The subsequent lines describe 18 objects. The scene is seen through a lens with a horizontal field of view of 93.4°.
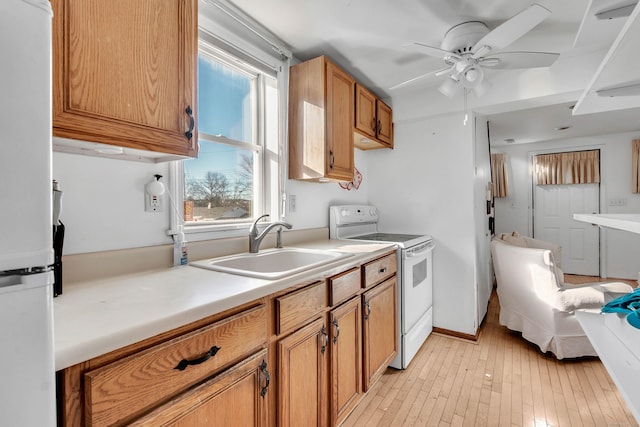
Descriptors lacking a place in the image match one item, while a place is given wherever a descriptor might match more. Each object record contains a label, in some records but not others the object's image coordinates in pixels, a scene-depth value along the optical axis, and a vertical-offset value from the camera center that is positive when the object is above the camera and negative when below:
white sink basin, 1.46 -0.27
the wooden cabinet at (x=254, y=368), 0.68 -0.49
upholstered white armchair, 2.22 -0.69
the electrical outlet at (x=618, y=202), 4.55 +0.10
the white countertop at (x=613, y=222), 0.68 -0.04
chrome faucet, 1.73 -0.14
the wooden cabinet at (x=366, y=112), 2.43 +0.84
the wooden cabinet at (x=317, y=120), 2.03 +0.63
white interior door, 4.80 -0.25
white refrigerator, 0.40 +0.00
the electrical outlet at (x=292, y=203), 2.19 +0.06
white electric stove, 2.25 -0.47
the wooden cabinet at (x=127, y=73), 0.87 +0.46
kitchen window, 1.67 +0.41
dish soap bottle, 1.41 -0.17
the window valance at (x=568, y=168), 4.72 +0.67
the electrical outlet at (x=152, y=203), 1.35 +0.05
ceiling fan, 1.52 +0.90
